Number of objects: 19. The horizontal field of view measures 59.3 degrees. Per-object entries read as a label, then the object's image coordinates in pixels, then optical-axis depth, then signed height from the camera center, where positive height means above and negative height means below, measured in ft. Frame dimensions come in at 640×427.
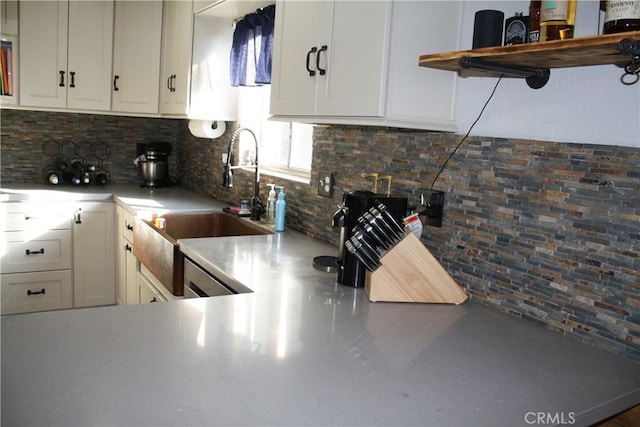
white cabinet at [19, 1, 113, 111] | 12.11 +1.71
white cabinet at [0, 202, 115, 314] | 11.43 -2.61
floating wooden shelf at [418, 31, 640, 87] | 3.77 +0.82
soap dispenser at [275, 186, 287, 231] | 8.98 -1.05
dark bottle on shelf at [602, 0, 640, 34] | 3.67 +0.99
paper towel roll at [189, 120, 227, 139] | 11.94 +0.26
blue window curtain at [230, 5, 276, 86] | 9.50 +1.69
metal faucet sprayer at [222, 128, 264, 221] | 9.48 -0.80
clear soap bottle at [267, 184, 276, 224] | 9.48 -1.04
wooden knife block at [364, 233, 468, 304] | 5.52 -1.25
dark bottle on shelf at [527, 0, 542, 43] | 4.51 +1.12
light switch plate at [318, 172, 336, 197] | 8.34 -0.53
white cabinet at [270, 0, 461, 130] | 5.56 +0.91
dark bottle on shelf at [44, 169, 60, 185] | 13.12 -1.08
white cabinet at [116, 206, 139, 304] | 10.97 -2.53
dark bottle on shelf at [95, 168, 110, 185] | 13.79 -1.08
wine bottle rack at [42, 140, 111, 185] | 13.57 -0.58
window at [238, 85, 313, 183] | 10.00 +0.10
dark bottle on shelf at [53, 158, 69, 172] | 13.56 -0.81
